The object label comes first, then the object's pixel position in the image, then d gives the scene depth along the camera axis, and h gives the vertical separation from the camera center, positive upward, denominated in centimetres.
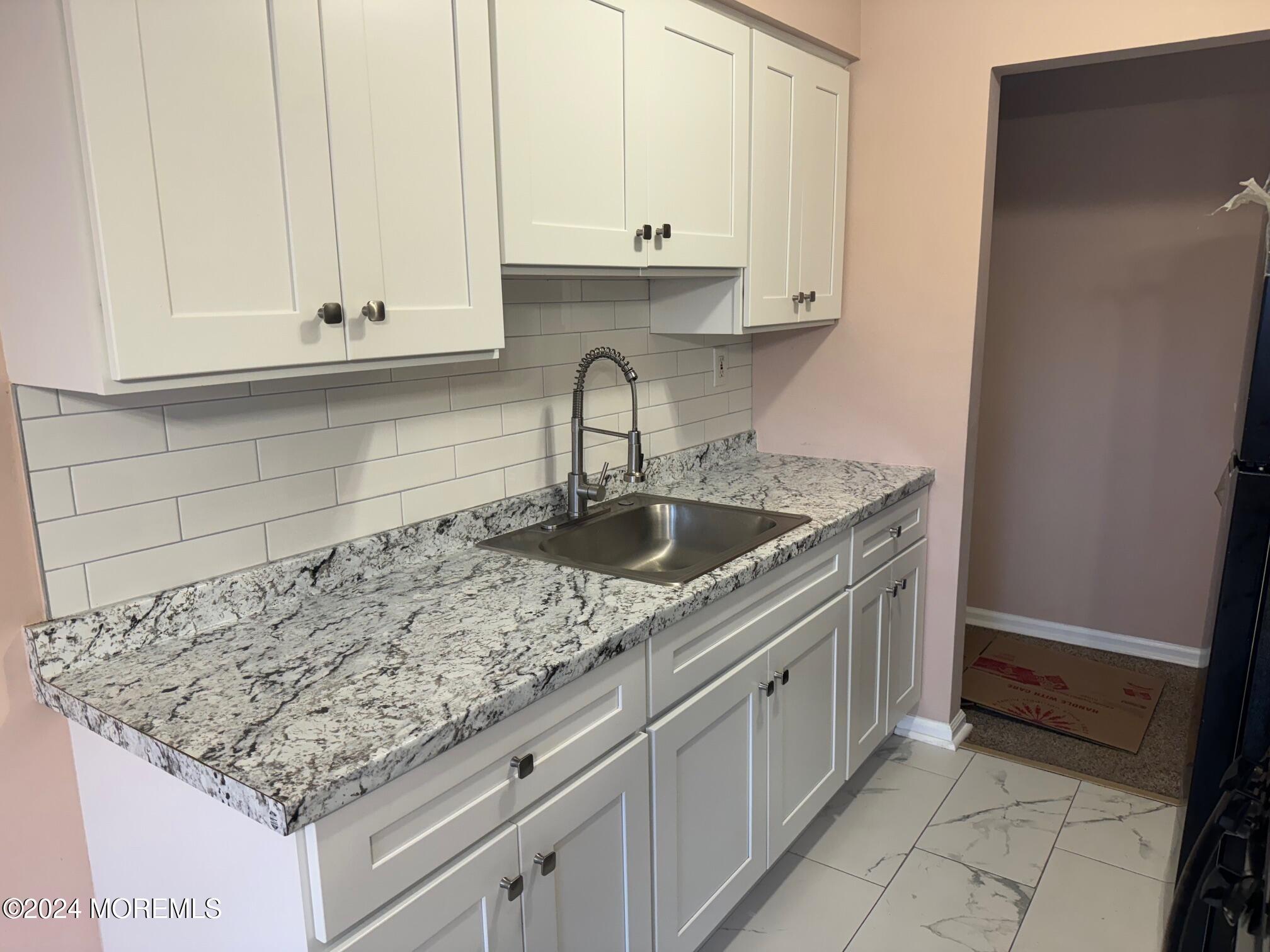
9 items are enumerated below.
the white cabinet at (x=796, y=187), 232 +28
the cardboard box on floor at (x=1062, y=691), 298 -145
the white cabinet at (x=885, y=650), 242 -104
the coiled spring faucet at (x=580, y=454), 201 -37
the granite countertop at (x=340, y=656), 108 -55
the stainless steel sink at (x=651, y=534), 207 -59
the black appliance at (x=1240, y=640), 170 -72
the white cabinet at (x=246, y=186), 108 +15
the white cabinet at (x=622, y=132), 162 +32
